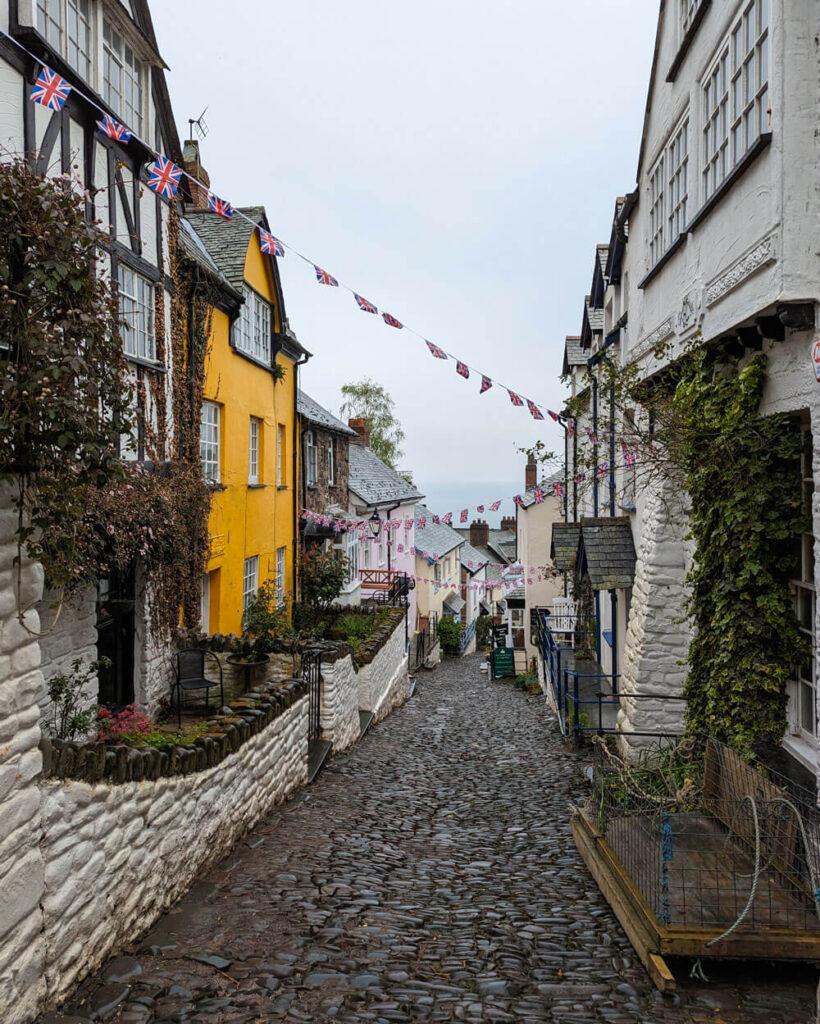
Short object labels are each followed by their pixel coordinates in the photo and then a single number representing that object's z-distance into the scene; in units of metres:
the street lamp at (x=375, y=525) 22.82
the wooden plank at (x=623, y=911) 4.34
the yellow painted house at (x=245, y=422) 13.06
